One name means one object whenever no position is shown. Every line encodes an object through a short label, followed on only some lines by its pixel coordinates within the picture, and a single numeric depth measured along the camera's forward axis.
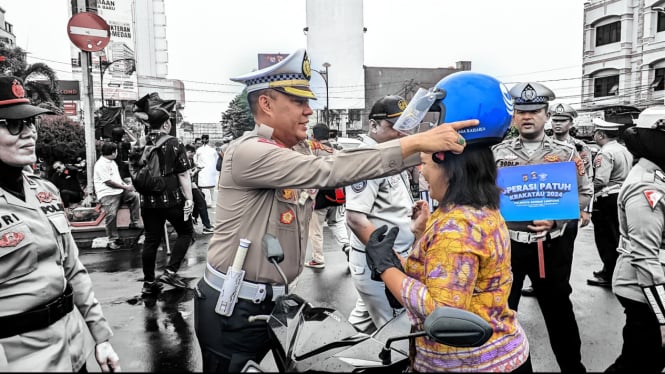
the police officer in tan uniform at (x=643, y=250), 2.68
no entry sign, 9.88
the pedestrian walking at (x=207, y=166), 11.59
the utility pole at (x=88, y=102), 10.63
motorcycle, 1.60
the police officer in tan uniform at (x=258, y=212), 2.01
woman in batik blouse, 1.58
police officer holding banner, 3.38
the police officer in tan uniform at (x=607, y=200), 6.05
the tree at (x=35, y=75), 24.95
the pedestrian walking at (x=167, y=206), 5.59
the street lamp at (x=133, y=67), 29.64
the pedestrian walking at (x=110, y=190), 8.06
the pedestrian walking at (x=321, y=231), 7.07
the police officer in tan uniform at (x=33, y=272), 1.89
